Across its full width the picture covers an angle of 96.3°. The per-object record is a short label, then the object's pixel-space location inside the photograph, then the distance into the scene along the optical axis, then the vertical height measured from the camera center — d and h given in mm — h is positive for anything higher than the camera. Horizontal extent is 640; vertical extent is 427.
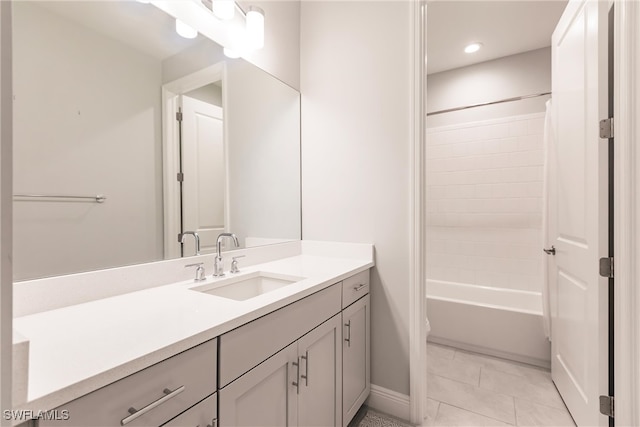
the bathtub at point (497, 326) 2119 -908
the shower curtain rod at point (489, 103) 2635 +1078
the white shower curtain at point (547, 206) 1949 +38
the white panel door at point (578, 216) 1307 -23
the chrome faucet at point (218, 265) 1341 -249
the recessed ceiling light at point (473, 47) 2578 +1511
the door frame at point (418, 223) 1557 -60
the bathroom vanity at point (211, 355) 560 -365
